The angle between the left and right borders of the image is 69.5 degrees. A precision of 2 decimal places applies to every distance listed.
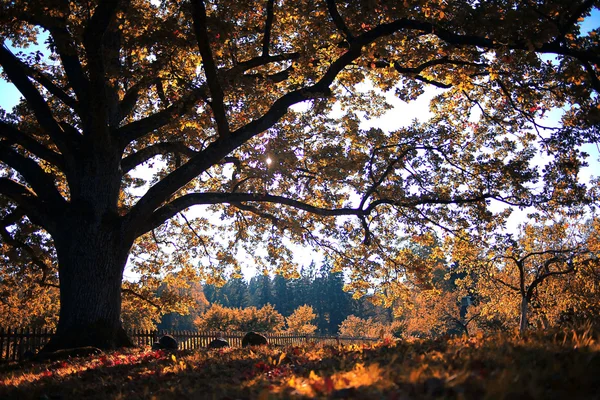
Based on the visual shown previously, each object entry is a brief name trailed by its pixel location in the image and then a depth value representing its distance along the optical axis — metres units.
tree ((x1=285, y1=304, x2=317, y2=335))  45.34
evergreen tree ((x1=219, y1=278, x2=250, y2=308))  97.00
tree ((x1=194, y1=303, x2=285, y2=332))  39.41
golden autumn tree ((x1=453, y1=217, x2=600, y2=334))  19.75
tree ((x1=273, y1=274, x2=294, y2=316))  89.38
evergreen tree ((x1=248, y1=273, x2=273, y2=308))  92.62
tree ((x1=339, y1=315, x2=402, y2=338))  47.68
